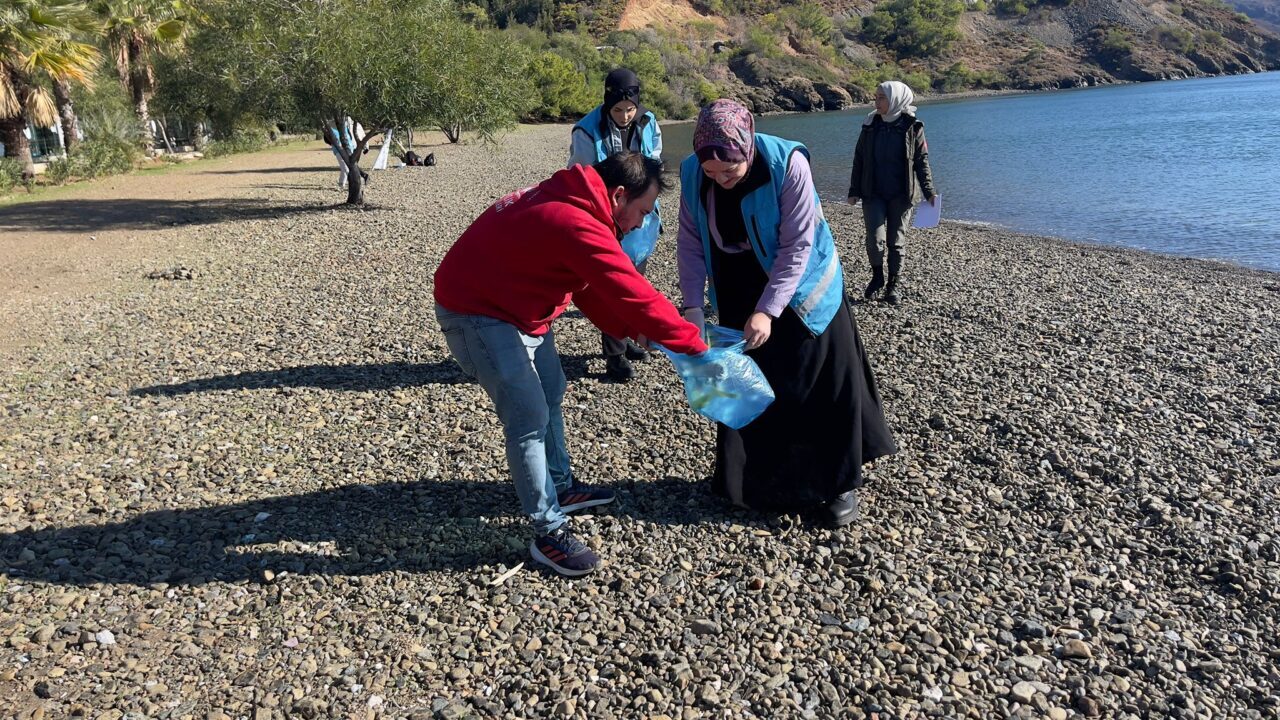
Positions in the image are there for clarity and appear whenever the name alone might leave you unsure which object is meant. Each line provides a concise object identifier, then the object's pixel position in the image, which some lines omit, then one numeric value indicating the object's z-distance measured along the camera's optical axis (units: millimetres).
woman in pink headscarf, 3672
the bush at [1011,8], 164125
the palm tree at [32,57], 14742
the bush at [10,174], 20875
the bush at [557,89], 67188
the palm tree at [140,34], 27672
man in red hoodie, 3273
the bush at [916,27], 138750
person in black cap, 5836
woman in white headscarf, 8156
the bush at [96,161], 23375
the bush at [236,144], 32594
